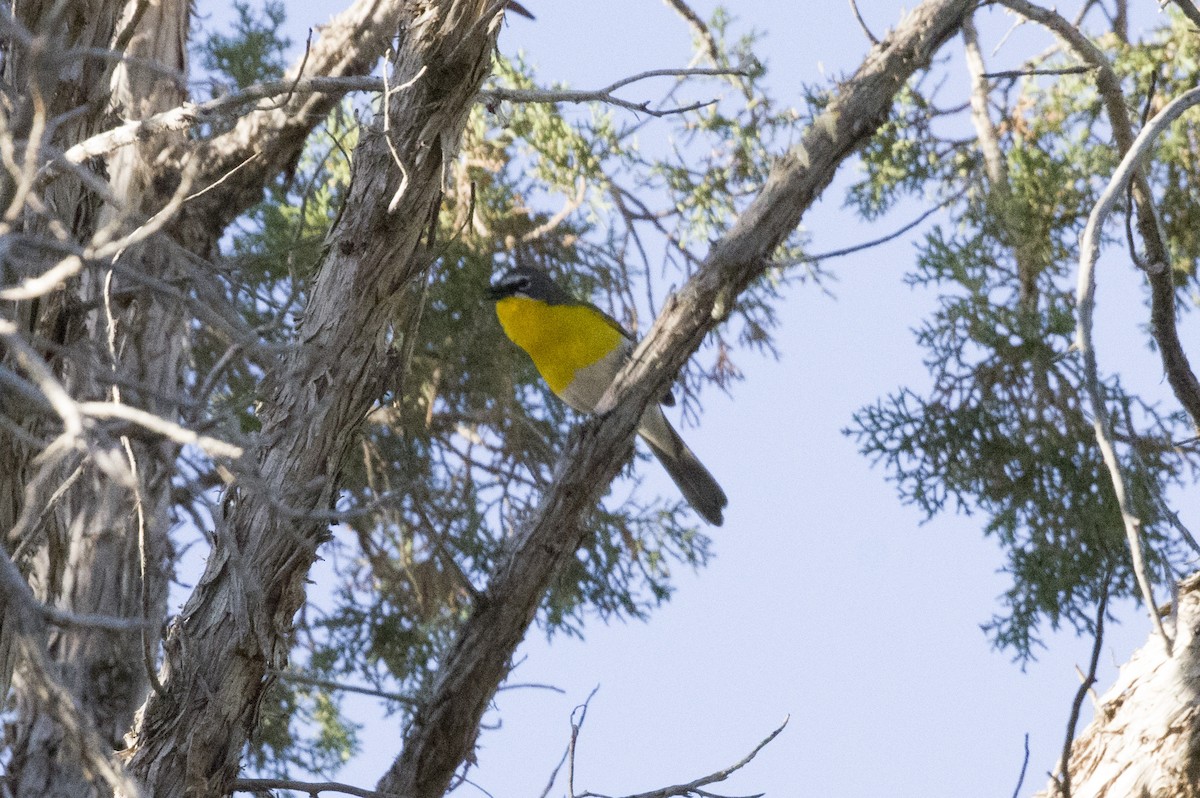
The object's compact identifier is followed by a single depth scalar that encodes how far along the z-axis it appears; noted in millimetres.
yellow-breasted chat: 12273
